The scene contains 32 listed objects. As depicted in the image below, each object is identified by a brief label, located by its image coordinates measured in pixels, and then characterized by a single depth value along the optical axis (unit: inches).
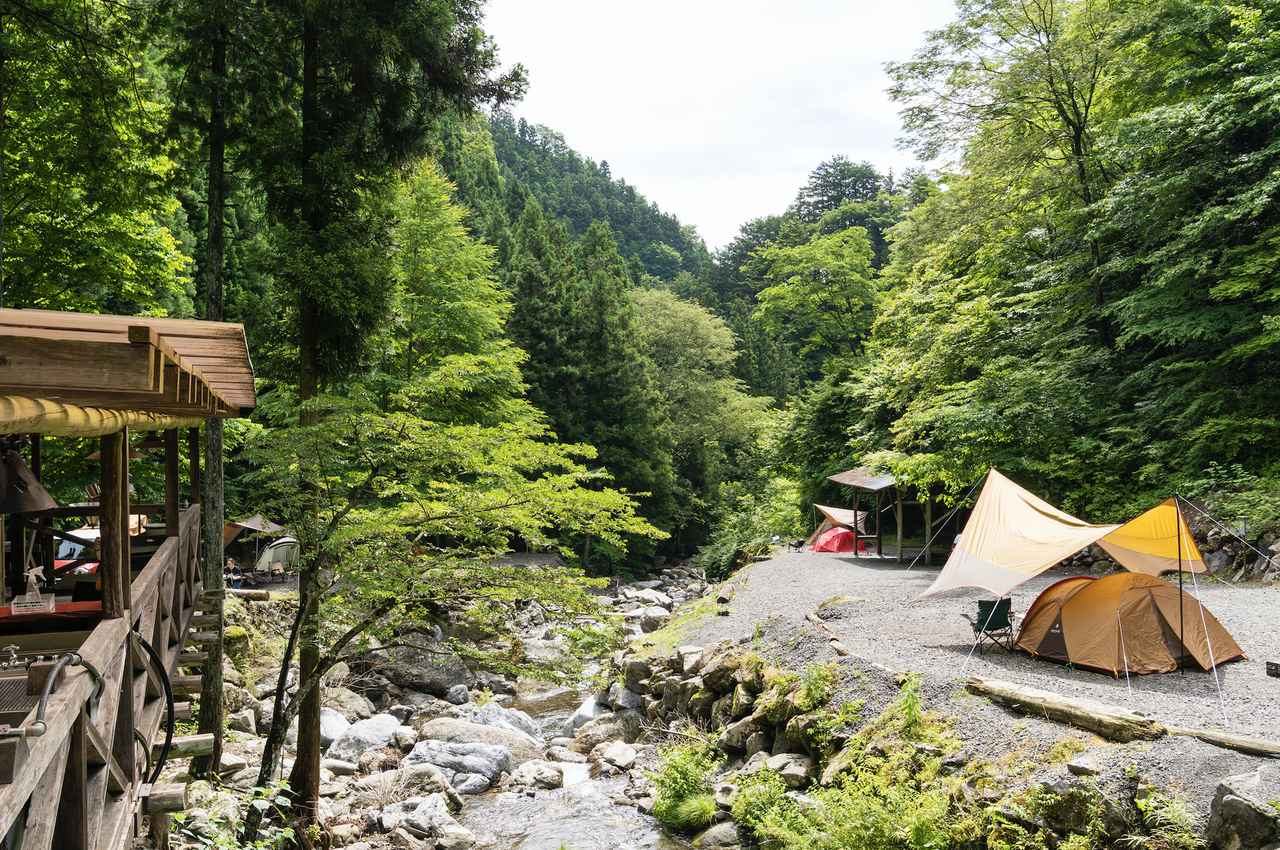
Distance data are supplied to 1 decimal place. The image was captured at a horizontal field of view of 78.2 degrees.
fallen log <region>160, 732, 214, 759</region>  218.4
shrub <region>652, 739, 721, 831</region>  347.3
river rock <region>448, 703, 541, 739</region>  514.3
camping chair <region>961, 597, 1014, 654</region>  384.0
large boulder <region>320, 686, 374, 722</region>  520.1
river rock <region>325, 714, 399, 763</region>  443.5
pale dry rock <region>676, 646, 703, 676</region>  498.2
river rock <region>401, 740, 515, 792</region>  427.8
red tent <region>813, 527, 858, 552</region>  872.9
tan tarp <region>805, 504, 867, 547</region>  843.0
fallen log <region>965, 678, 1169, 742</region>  264.7
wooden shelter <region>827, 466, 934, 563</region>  740.0
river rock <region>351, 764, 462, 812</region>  391.2
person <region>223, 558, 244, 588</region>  802.2
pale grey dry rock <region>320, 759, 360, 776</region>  417.3
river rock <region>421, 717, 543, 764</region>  464.4
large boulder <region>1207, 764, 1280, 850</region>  205.2
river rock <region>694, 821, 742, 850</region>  322.7
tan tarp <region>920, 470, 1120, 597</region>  362.6
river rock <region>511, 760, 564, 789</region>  419.8
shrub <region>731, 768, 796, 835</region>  317.1
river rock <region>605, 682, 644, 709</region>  525.7
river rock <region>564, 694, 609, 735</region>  531.9
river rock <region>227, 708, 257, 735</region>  451.2
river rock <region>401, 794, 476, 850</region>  342.7
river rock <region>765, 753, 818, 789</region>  339.0
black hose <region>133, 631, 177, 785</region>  193.1
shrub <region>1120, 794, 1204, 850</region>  218.5
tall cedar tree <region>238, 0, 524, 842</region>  391.9
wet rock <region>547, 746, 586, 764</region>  461.4
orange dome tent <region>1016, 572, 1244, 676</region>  340.8
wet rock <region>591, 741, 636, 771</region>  438.3
